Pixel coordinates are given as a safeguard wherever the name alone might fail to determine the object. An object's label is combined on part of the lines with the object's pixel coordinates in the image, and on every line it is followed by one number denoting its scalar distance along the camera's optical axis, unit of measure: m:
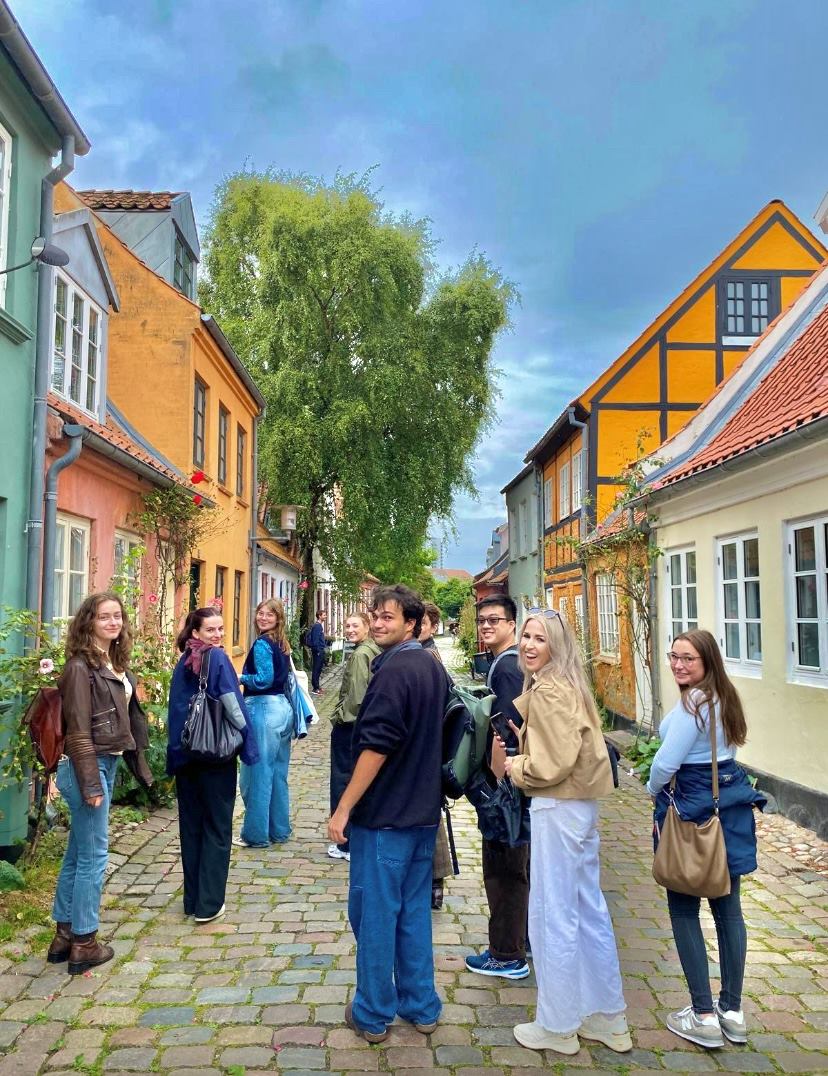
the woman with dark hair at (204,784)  4.96
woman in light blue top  3.53
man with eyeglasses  4.11
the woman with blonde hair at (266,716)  6.40
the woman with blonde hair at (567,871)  3.44
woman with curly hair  4.23
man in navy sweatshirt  3.45
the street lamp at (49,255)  6.15
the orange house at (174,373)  12.34
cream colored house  7.14
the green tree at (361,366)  19.77
